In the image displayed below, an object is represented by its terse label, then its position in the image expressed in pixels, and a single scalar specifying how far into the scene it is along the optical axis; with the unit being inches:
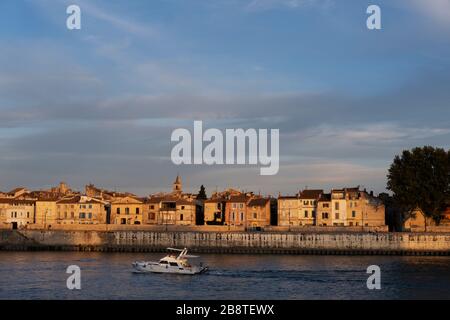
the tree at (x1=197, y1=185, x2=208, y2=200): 5413.4
